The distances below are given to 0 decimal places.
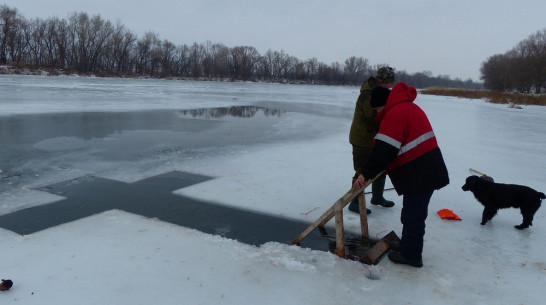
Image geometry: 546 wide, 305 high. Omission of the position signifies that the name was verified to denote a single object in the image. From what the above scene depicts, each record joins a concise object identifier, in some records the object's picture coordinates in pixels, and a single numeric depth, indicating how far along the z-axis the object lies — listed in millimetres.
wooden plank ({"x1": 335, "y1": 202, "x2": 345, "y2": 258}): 3568
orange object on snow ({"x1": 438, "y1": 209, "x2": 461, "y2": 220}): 4699
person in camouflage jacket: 3969
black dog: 4289
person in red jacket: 3123
